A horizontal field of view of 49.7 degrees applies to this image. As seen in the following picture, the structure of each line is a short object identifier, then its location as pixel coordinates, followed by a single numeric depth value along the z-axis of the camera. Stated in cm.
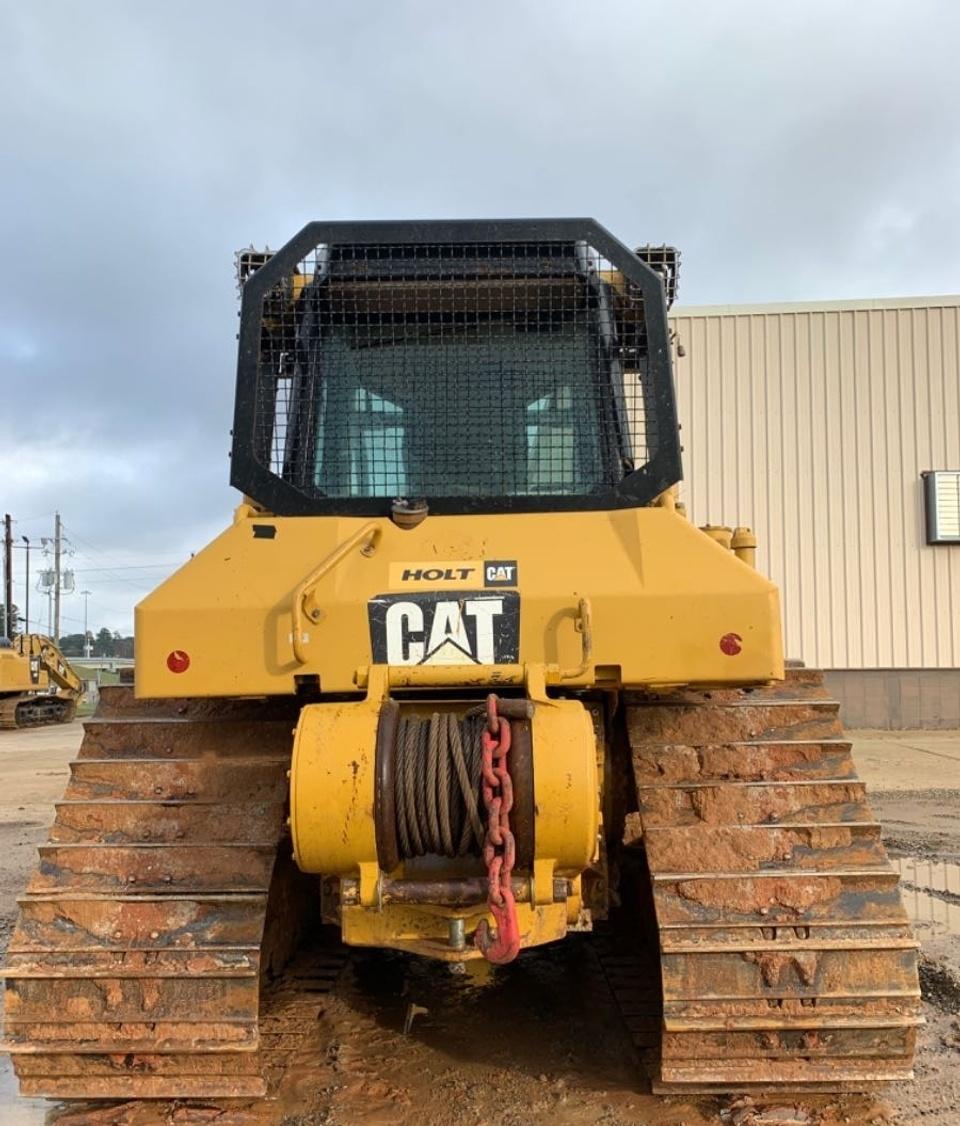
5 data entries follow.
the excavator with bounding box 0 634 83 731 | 2409
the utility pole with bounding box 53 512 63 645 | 5366
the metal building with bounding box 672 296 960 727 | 1656
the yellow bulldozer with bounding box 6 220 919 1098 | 287
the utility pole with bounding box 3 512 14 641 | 4391
